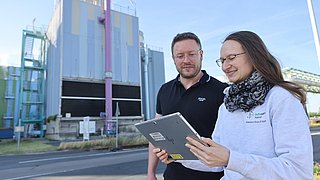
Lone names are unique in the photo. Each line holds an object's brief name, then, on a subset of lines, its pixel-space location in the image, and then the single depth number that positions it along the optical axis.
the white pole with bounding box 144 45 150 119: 29.95
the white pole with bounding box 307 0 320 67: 4.21
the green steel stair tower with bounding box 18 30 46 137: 26.75
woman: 0.97
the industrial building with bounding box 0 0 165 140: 23.48
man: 1.95
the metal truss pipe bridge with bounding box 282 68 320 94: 19.82
